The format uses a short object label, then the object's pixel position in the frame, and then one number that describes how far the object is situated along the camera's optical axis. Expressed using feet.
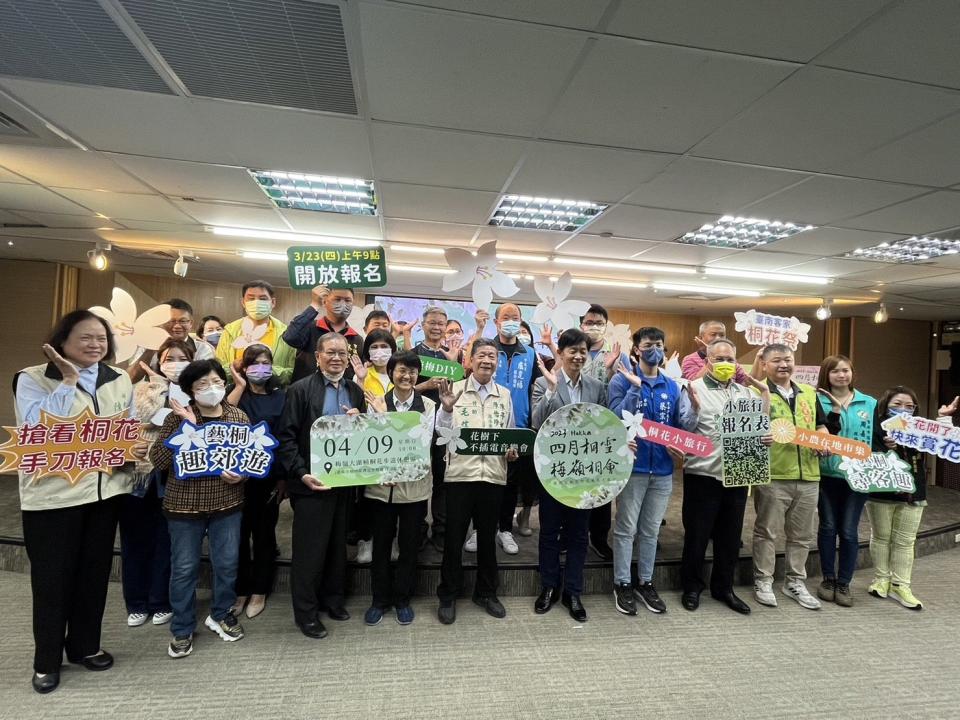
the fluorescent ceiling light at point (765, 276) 16.89
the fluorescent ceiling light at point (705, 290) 19.65
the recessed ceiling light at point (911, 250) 12.73
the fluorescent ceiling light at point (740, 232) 11.78
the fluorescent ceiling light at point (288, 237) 13.91
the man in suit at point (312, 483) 7.04
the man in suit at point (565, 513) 7.98
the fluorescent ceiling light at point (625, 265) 15.92
